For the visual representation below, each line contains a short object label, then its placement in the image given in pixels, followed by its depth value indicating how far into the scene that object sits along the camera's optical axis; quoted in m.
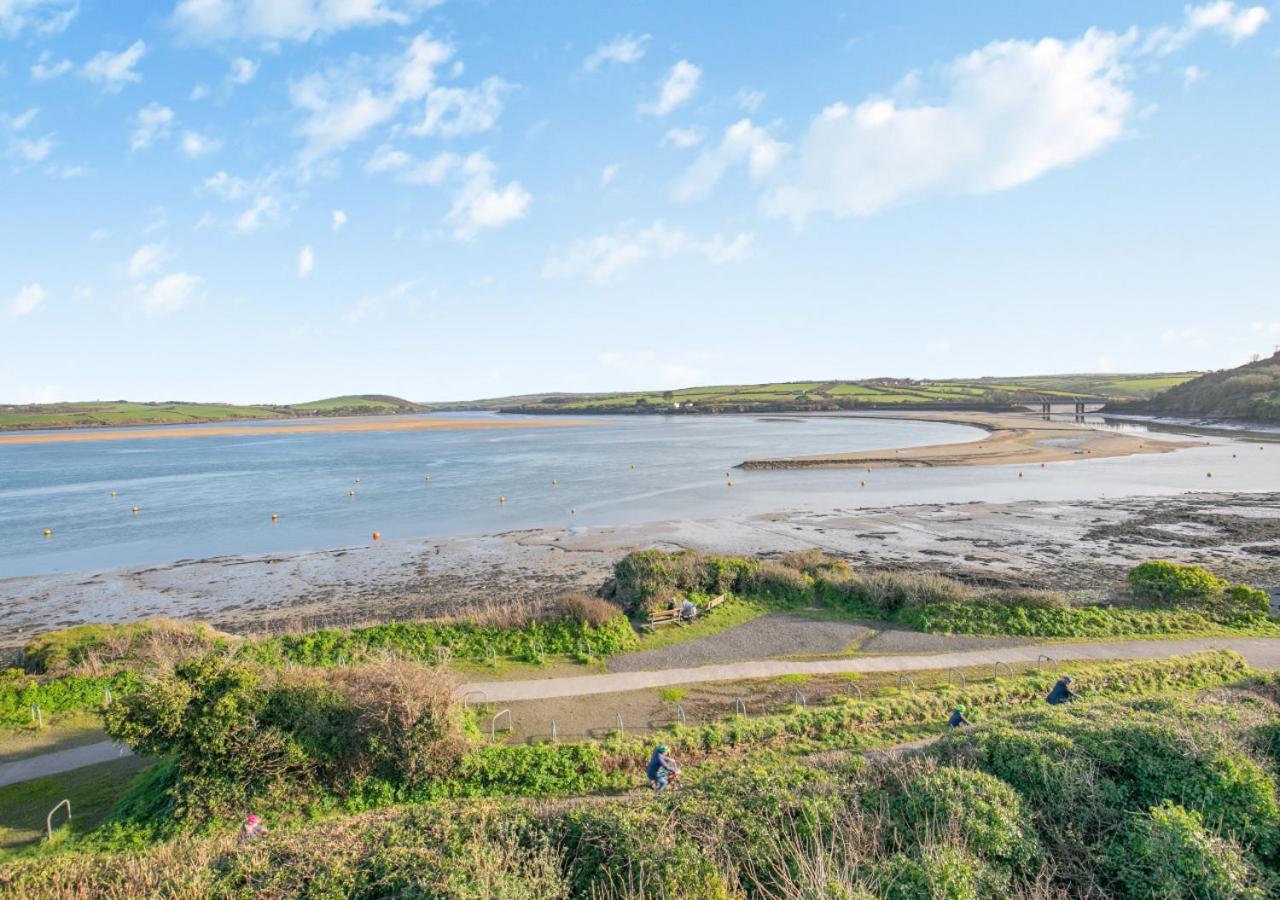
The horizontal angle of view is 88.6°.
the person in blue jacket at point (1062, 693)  14.91
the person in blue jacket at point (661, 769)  12.05
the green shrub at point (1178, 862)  7.63
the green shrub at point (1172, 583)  23.20
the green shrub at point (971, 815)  8.44
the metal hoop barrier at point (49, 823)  11.53
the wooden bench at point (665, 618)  22.75
